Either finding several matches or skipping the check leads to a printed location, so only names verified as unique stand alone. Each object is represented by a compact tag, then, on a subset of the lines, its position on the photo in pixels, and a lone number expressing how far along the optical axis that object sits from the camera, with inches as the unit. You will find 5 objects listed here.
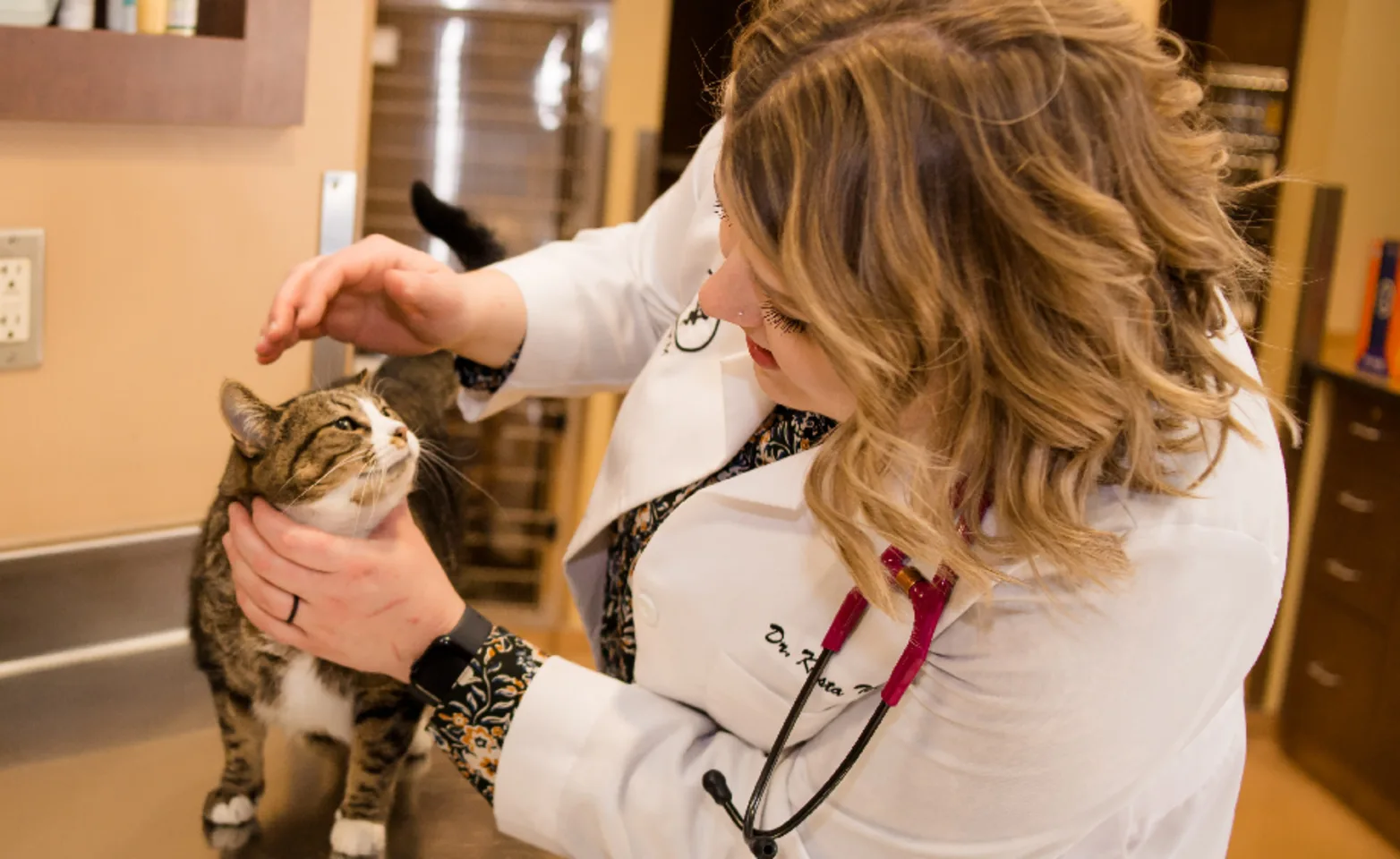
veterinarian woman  25.2
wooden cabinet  110.8
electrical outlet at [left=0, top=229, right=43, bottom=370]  45.8
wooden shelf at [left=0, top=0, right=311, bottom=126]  43.3
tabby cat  36.4
